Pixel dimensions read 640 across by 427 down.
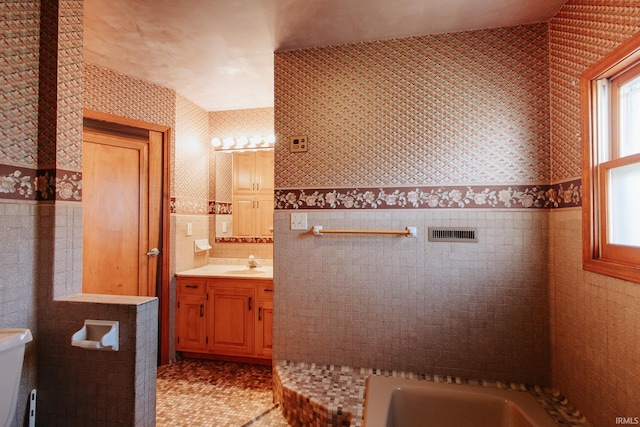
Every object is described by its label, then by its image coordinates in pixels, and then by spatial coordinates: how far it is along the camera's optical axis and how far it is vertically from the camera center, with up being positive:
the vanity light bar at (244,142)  3.03 +0.77
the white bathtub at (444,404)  1.60 -1.00
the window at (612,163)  1.28 +0.25
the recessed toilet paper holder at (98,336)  1.31 -0.51
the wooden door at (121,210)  2.27 +0.08
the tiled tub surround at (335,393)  1.54 -0.97
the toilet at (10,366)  1.12 -0.55
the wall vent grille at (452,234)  1.87 -0.09
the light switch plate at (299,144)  2.09 +0.52
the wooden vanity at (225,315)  2.53 -0.82
